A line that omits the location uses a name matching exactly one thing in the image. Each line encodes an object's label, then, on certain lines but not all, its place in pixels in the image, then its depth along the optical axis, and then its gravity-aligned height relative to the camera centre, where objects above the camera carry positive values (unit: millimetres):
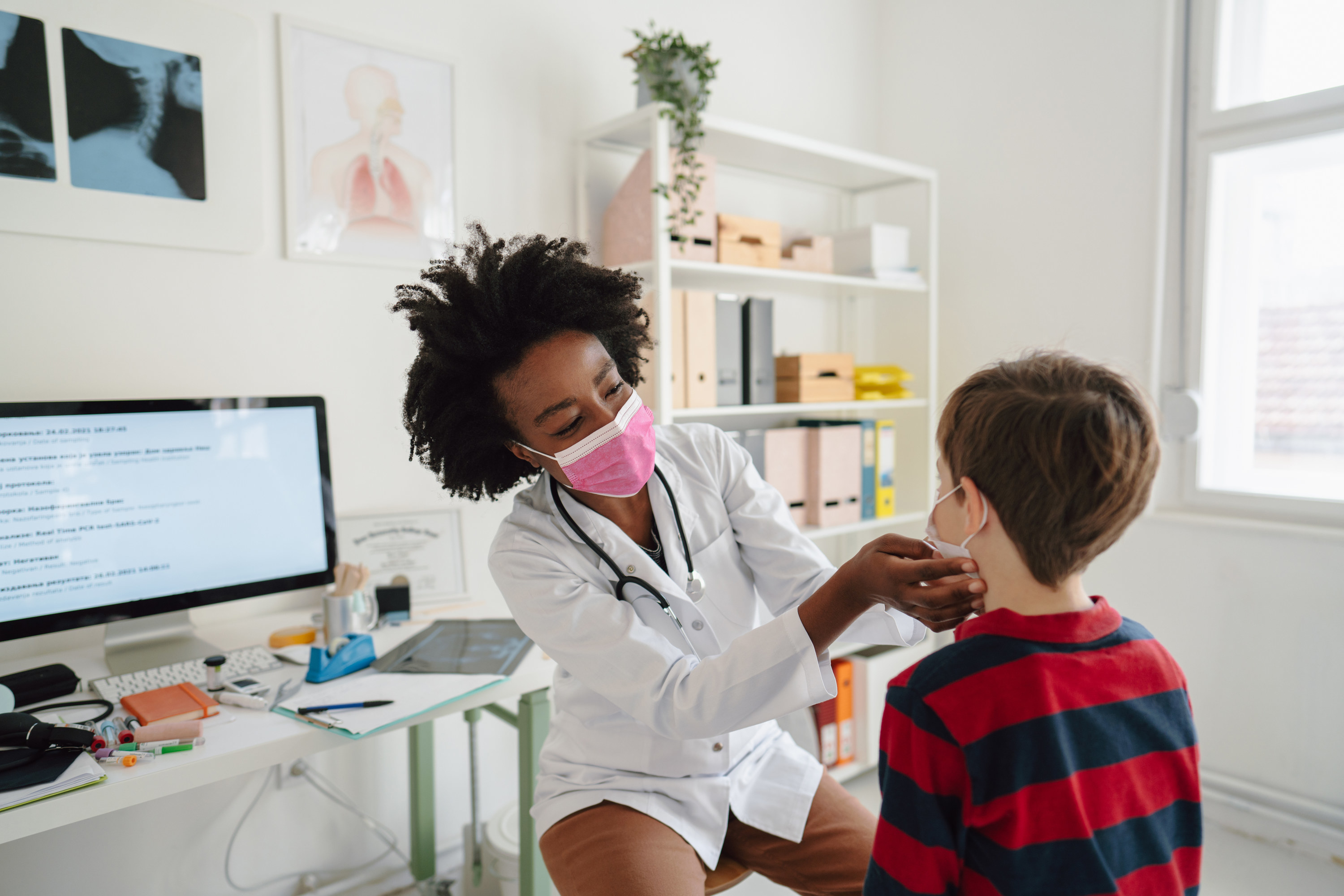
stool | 1242 -767
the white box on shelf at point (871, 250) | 2684 +443
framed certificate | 1893 -397
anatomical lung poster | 1870 +569
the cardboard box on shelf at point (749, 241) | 2314 +410
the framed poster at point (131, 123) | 1547 +532
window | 2221 +352
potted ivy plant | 2109 +772
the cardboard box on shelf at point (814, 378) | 2488 +13
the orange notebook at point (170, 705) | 1245 -503
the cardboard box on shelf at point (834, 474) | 2545 -294
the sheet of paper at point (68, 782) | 1021 -518
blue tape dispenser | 1428 -496
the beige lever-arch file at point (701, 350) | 2223 +90
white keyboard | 1348 -502
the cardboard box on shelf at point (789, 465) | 2459 -254
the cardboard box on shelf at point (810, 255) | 2543 +400
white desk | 1062 -541
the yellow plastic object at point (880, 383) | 2721 -5
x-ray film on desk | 1494 -517
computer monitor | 1344 -232
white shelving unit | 2109 +370
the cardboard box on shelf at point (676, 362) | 2166 +54
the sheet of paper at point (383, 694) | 1271 -524
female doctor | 1124 -311
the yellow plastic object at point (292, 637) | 1620 -507
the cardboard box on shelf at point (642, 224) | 2170 +437
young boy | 773 -322
